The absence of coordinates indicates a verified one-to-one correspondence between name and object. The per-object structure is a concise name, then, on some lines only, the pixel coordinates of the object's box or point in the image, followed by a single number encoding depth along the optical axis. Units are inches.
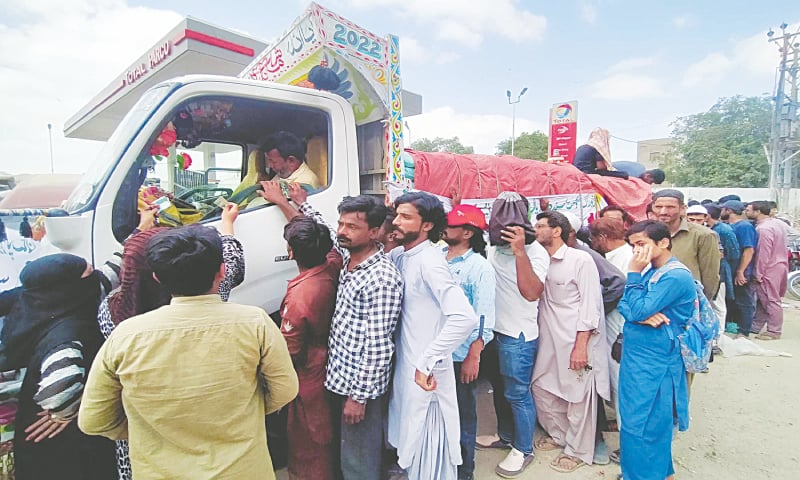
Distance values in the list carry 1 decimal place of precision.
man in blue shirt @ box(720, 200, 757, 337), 218.4
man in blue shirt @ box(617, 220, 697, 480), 86.8
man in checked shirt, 75.2
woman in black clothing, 59.2
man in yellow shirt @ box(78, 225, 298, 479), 48.3
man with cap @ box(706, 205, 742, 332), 212.5
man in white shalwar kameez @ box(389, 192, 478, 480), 79.5
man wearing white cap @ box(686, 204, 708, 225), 170.9
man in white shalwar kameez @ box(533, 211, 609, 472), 102.6
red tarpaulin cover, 128.3
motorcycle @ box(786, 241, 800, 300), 293.0
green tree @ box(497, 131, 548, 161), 1256.1
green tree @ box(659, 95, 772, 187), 1086.4
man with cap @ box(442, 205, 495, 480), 93.5
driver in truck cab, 105.3
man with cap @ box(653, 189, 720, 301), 139.8
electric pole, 722.8
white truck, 77.1
